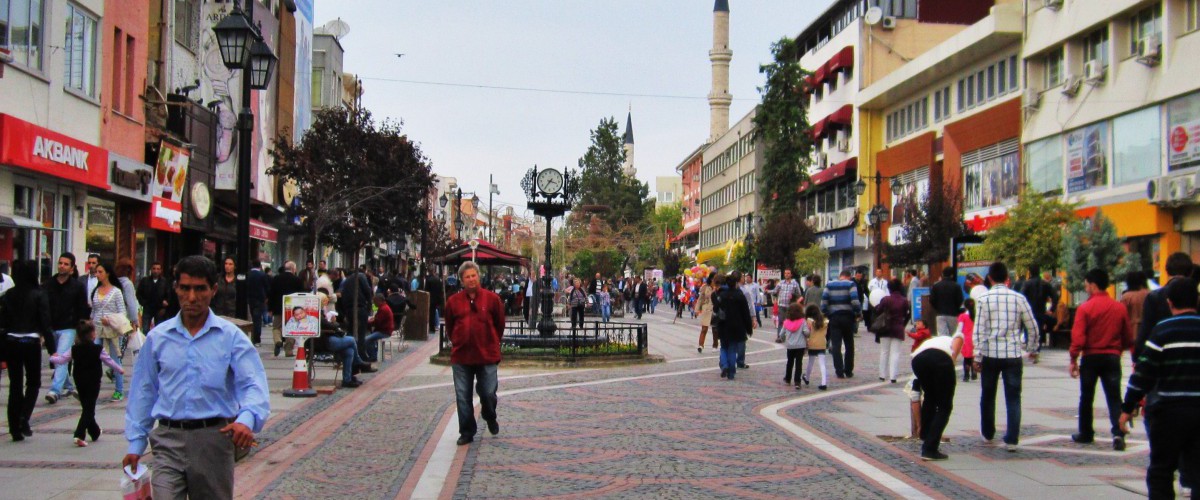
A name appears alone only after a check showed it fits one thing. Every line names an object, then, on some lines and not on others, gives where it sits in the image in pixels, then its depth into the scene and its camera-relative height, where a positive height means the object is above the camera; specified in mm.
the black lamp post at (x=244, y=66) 14195 +2770
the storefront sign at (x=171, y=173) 27453 +2622
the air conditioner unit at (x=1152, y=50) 31109 +6609
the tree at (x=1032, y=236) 32125 +1570
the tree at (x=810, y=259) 55688 +1447
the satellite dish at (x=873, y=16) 54875 +13083
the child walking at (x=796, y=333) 16359 -633
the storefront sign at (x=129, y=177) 24328 +2214
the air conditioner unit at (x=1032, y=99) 39219 +6596
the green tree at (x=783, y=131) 61750 +8646
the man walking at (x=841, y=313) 17906 -370
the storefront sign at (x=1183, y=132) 29719 +4270
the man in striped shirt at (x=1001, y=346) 10289 -484
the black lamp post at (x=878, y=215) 39312 +2585
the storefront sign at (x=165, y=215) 27016 +1568
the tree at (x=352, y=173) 38312 +3705
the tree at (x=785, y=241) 58562 +2461
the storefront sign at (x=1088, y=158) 34938 +4195
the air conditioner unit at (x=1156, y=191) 30500 +2754
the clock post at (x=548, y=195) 23438 +1866
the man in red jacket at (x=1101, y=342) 10266 -440
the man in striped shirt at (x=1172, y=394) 6695 -585
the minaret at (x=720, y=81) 111875 +20539
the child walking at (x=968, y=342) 11808 -663
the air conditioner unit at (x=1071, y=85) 35938 +6517
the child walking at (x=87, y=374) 9891 -833
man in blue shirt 4910 -510
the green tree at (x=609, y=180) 108062 +10130
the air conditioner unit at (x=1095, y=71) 34438 +6675
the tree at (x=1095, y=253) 28453 +1004
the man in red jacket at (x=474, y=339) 10828 -521
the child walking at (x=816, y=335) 16484 -666
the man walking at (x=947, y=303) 16891 -177
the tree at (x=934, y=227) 42188 +2347
